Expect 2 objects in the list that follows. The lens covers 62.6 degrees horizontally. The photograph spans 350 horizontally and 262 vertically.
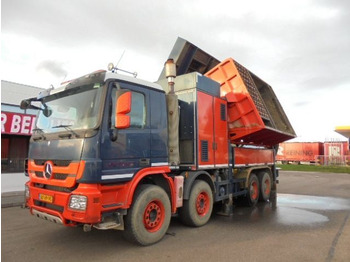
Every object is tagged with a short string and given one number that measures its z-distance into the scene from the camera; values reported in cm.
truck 427
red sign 1213
